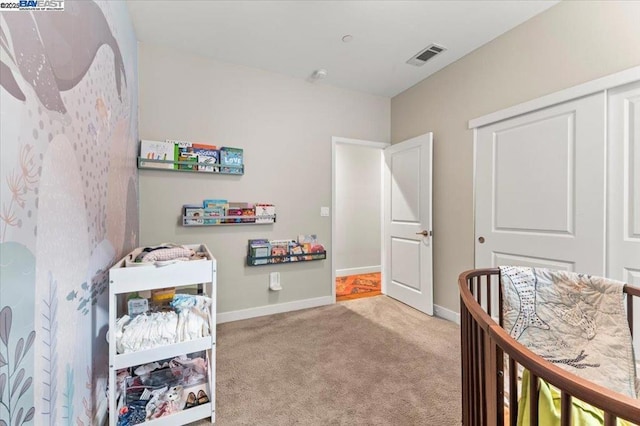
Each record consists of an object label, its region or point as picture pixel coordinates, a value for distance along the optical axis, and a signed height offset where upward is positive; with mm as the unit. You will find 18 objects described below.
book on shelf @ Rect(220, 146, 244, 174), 2578 +516
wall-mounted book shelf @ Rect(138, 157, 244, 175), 2305 +418
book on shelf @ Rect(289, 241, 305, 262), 2888 -441
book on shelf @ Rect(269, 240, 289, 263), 2806 -419
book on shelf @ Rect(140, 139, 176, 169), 2273 +523
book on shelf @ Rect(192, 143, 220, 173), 2486 +540
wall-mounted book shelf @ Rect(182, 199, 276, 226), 2467 -17
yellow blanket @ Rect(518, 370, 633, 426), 593 -465
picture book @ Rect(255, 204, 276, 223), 2748 -17
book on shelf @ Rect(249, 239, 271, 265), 2703 -399
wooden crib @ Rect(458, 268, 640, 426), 472 -379
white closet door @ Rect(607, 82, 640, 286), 1584 +166
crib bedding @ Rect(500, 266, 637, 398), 934 -437
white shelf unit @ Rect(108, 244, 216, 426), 1188 -514
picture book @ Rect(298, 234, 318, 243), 3000 -309
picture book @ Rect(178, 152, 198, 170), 2422 +488
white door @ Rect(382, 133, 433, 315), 2844 -140
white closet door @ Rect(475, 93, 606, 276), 1737 +174
